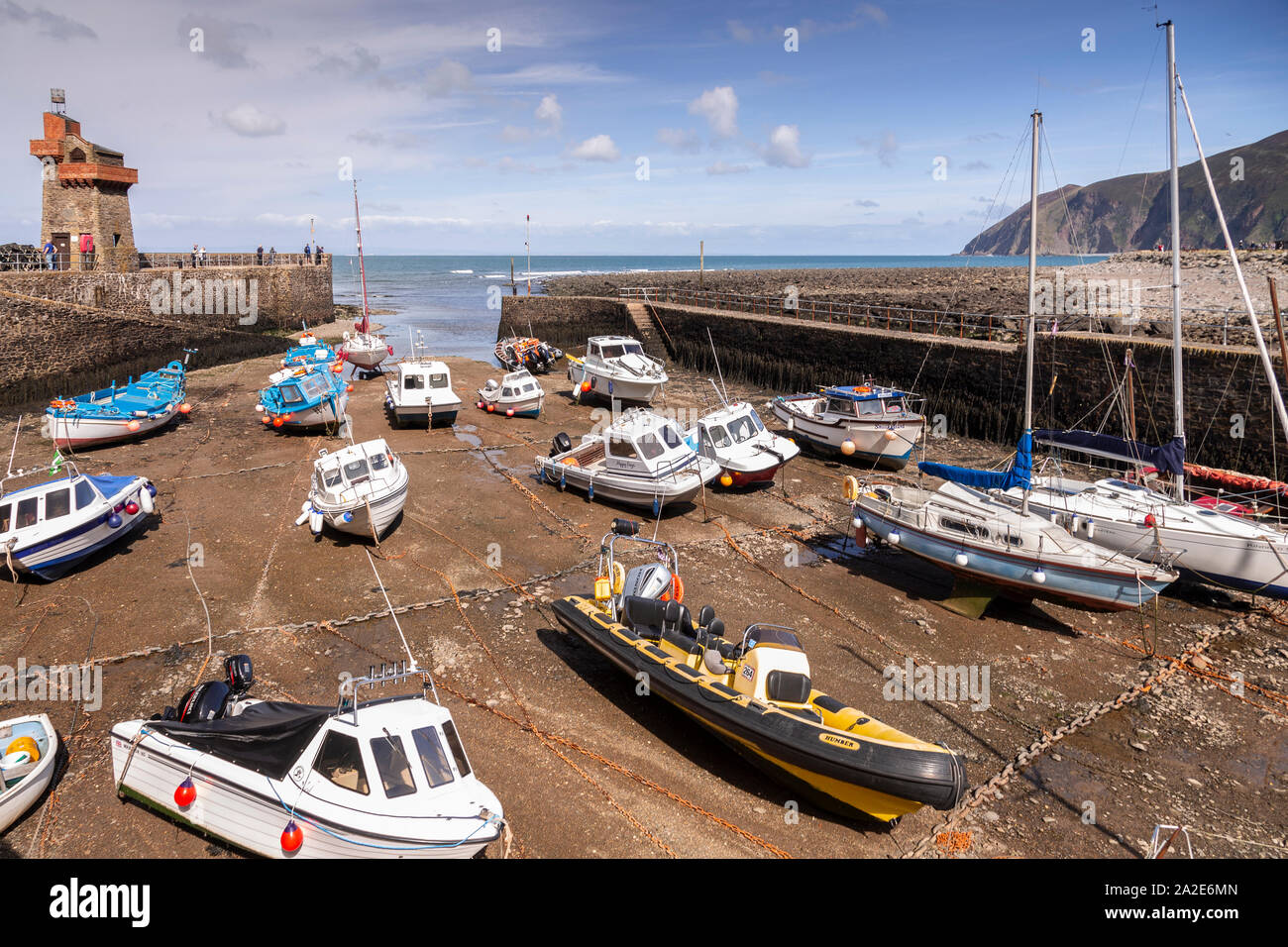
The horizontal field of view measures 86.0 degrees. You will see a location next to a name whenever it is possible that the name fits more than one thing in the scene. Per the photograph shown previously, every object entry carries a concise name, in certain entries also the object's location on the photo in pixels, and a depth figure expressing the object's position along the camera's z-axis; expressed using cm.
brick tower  3155
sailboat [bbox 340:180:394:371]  2988
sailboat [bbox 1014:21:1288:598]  1116
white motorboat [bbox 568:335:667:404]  2453
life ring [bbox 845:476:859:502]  1310
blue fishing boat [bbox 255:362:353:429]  2000
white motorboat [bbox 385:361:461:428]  2120
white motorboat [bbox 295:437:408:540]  1295
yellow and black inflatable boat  657
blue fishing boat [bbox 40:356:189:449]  1782
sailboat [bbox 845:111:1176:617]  1060
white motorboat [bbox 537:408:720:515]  1489
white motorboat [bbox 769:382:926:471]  1856
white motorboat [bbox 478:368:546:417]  2362
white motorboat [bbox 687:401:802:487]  1631
